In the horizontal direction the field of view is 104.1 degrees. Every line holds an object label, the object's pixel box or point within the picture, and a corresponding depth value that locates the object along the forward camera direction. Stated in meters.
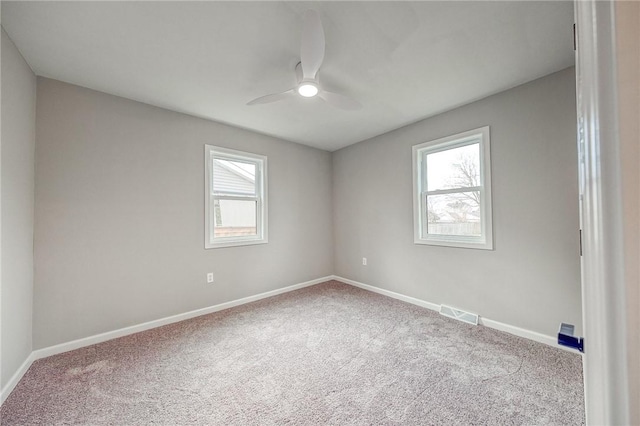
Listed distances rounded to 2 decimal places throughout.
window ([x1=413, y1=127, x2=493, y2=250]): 2.70
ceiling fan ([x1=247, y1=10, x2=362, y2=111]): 1.47
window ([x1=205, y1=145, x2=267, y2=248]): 3.16
